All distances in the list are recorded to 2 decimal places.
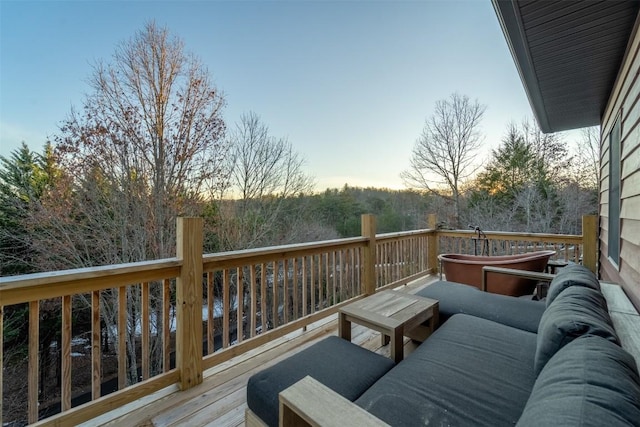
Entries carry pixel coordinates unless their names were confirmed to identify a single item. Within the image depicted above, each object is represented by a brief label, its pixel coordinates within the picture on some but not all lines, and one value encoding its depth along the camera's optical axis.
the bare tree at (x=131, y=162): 6.16
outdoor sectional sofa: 0.72
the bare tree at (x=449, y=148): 10.69
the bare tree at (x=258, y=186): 8.80
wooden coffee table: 1.86
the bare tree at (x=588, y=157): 9.33
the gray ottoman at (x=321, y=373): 1.31
